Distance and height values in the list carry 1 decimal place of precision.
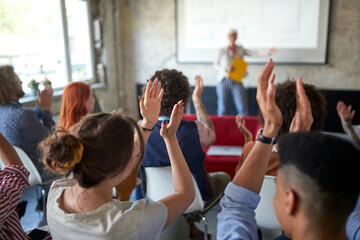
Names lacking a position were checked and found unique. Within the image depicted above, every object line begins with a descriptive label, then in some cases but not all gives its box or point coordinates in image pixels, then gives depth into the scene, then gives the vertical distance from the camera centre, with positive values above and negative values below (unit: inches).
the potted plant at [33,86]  149.9 -14.2
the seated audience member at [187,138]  66.9 -18.9
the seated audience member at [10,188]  41.0 -17.6
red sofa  125.3 -31.2
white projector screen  185.6 +14.8
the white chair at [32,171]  79.0 -29.7
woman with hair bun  34.8 -16.7
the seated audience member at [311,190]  25.8 -11.9
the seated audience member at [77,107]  89.1 -15.3
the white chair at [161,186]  62.7 -27.3
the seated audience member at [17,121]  83.4 -17.3
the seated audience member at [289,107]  56.3 -10.6
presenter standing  182.5 -14.3
